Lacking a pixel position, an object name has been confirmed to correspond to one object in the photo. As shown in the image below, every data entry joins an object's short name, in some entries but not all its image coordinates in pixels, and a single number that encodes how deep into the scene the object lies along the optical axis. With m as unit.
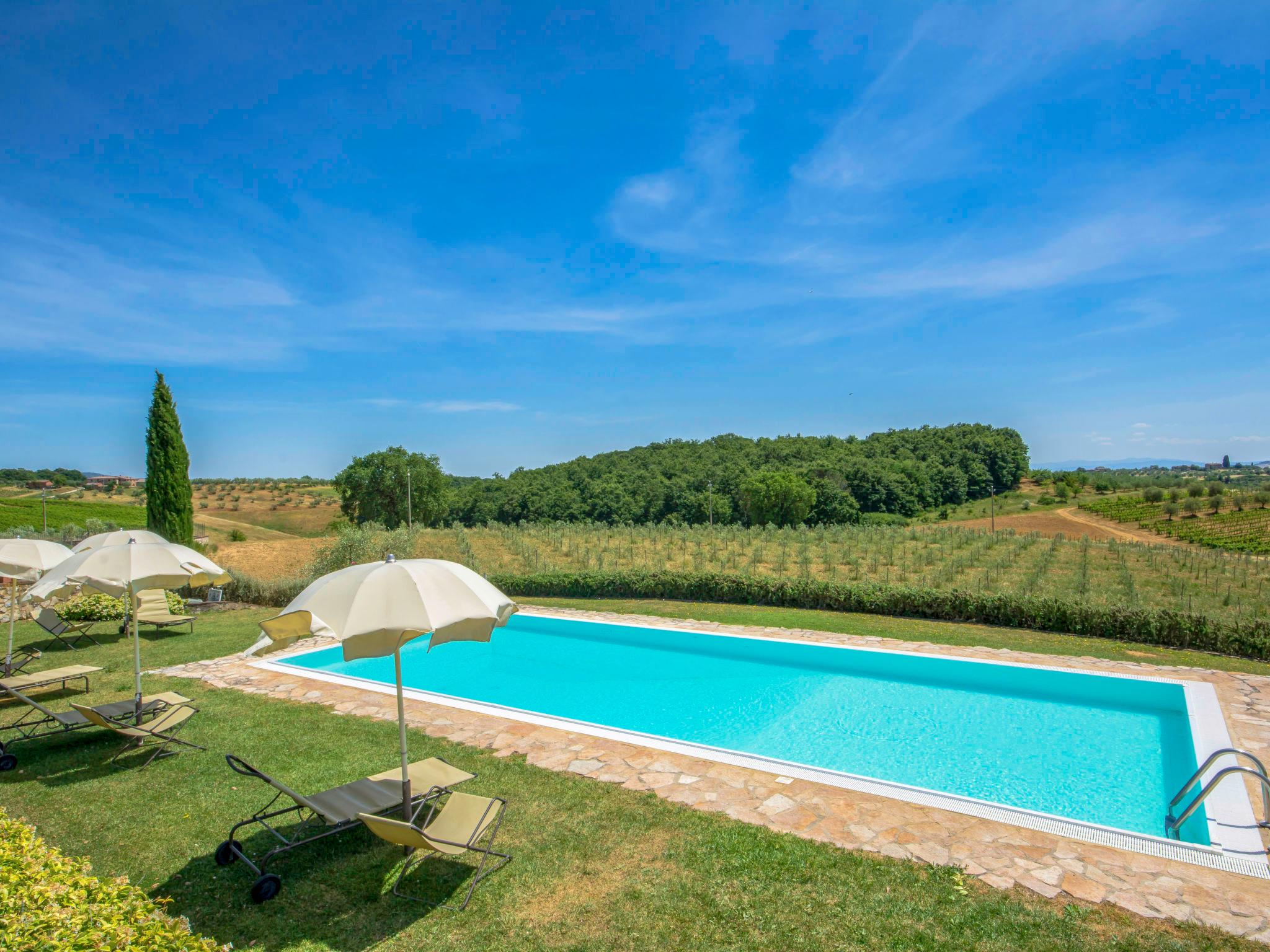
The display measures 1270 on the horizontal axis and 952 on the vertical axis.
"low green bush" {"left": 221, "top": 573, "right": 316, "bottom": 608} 14.07
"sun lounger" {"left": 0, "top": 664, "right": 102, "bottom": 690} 7.18
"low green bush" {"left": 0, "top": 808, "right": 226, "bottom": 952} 2.09
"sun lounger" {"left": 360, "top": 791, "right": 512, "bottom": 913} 3.35
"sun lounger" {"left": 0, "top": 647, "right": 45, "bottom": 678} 8.30
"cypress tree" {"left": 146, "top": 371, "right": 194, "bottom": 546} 16.50
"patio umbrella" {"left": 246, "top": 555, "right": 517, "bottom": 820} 3.48
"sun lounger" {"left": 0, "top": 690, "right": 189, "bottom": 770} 5.79
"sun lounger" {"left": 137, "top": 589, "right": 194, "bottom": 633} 11.03
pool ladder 4.17
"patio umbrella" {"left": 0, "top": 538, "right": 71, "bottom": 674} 7.14
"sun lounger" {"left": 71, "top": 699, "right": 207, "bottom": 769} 5.49
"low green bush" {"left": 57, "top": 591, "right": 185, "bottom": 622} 11.65
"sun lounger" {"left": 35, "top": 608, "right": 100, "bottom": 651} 9.99
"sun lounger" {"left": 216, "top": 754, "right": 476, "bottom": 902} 3.69
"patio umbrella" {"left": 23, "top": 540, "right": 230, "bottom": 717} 5.52
